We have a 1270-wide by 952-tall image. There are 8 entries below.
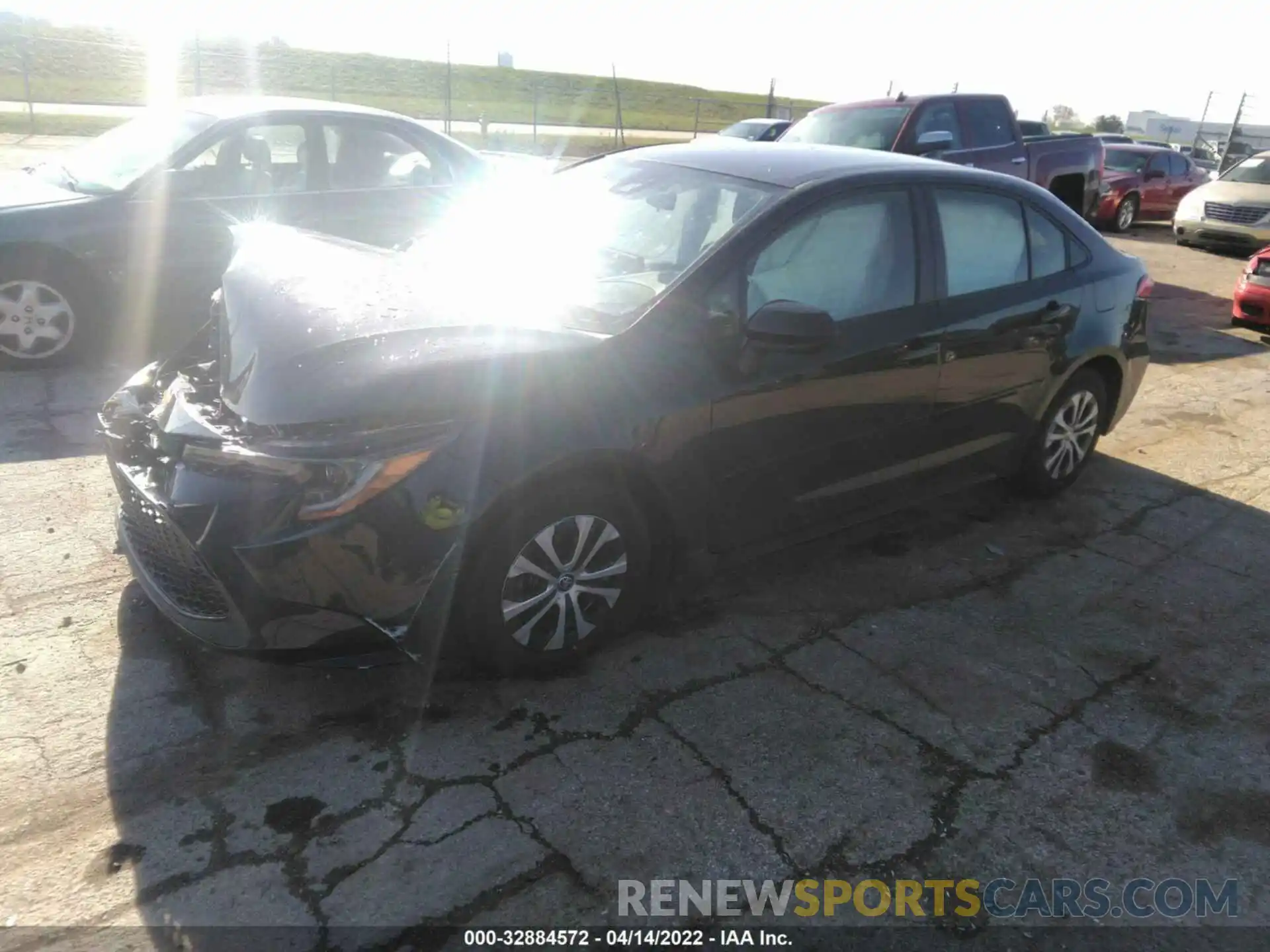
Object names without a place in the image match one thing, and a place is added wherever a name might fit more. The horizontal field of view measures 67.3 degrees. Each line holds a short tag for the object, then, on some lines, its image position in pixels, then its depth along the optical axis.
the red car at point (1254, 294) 8.55
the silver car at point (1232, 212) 13.05
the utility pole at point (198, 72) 22.33
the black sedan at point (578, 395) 2.76
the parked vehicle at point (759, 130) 16.19
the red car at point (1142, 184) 15.77
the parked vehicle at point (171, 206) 5.84
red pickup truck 9.57
